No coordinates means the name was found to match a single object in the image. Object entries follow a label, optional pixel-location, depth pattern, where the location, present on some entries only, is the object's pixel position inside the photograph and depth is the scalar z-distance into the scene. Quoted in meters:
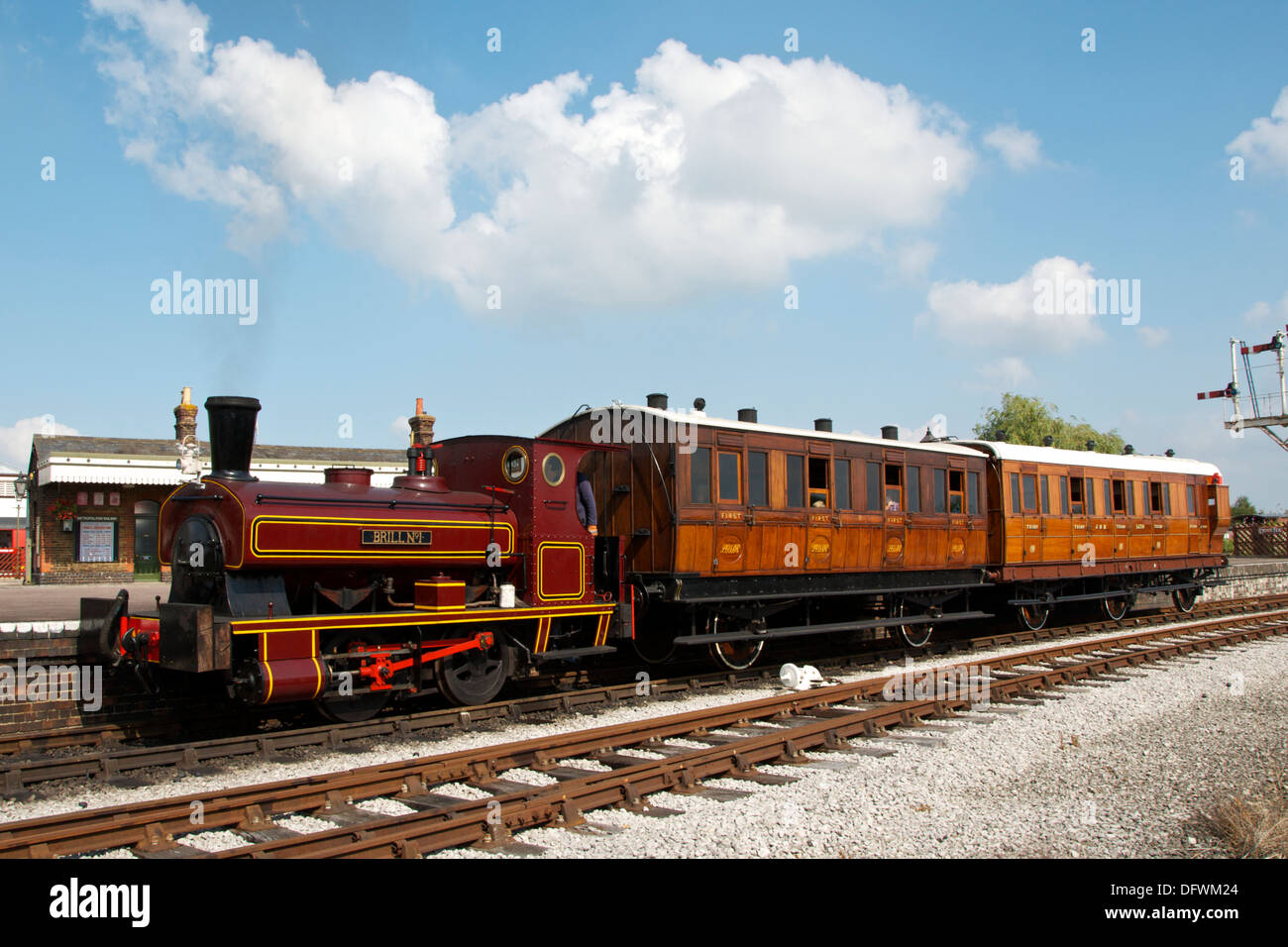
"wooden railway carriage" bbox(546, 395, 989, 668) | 11.44
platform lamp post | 35.64
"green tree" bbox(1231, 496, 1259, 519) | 79.35
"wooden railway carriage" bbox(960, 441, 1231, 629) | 16.58
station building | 24.03
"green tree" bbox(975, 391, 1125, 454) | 50.72
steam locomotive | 8.48
